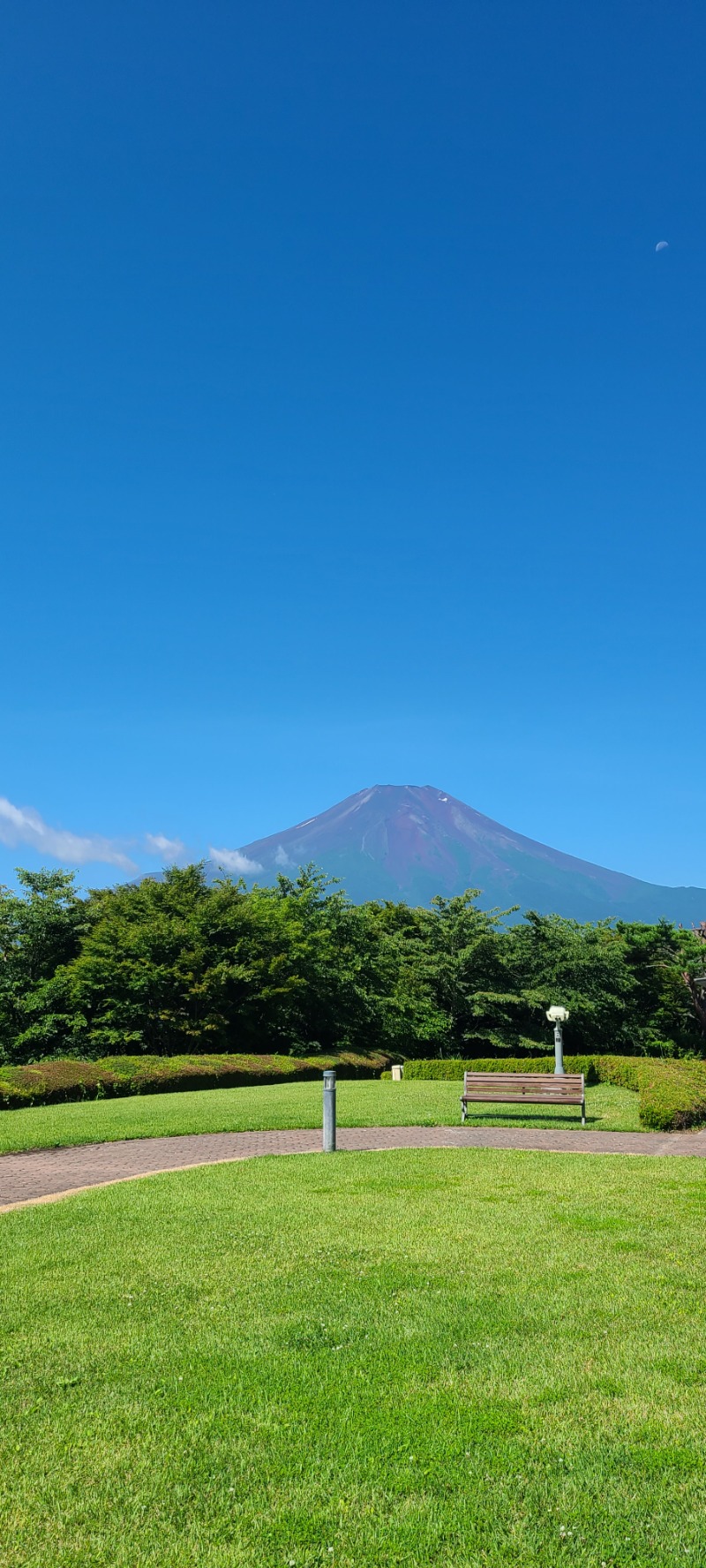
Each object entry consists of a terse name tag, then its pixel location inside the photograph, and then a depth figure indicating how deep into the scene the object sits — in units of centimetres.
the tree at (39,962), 2852
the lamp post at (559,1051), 2189
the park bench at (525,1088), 1448
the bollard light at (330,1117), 1112
